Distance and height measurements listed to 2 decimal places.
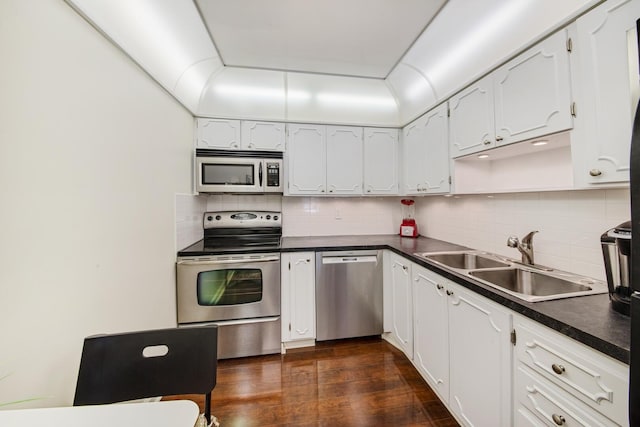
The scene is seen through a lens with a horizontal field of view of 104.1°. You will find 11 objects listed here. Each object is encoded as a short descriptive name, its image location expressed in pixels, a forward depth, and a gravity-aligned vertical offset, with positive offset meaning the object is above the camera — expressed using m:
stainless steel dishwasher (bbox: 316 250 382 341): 2.31 -0.72
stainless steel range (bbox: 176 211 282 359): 2.05 -0.64
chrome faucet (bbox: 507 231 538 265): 1.57 -0.20
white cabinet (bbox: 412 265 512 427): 1.12 -0.73
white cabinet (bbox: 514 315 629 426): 0.74 -0.57
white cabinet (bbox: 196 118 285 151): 2.42 +0.83
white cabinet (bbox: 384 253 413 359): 1.99 -0.75
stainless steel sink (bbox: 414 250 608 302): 1.23 -0.35
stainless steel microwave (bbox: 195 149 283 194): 2.38 +0.46
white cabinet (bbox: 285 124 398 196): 2.60 +0.61
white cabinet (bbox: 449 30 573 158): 1.18 +0.65
